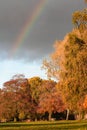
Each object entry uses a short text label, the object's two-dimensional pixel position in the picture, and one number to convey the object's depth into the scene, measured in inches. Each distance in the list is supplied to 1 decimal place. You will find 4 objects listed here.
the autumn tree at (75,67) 1407.5
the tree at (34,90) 4346.5
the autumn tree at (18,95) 4146.2
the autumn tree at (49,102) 3991.1
